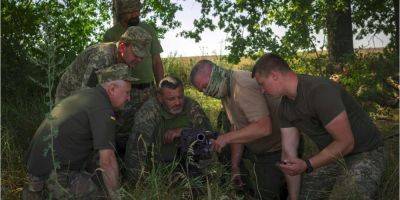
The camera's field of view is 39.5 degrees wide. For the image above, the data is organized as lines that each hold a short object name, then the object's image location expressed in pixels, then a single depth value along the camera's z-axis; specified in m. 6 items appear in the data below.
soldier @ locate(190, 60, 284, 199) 4.45
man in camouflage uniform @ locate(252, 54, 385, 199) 3.94
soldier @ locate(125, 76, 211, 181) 4.83
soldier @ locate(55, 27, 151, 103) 4.89
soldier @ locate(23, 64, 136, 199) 3.93
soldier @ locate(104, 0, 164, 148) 5.67
